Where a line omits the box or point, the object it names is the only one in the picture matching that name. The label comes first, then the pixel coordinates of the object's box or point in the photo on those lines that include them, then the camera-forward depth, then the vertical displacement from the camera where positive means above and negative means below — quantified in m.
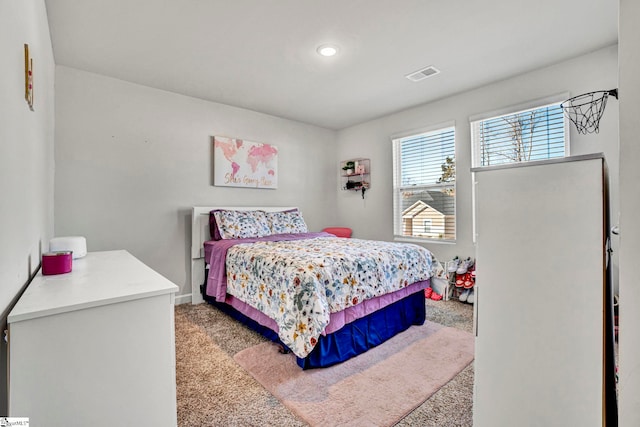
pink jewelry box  1.36 -0.21
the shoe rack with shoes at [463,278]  3.26 -0.72
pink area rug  1.55 -1.03
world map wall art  3.71 +0.71
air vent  2.92 +1.44
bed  1.90 -0.54
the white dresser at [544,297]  0.90 -0.28
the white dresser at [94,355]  0.85 -0.43
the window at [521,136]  2.92 +0.82
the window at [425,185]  3.72 +0.39
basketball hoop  2.58 +0.89
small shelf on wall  4.64 +0.66
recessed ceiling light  2.52 +1.45
